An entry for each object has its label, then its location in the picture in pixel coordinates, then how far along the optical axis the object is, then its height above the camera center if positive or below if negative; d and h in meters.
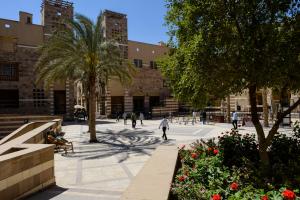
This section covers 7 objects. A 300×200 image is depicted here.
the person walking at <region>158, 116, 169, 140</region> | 19.66 -1.03
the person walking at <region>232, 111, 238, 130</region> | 23.63 -0.85
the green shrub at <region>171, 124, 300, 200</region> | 5.68 -1.47
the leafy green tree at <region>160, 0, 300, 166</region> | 6.78 +1.42
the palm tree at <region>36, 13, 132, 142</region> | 19.42 +3.46
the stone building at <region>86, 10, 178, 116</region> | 42.78 +3.78
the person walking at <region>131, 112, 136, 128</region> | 28.17 -0.98
